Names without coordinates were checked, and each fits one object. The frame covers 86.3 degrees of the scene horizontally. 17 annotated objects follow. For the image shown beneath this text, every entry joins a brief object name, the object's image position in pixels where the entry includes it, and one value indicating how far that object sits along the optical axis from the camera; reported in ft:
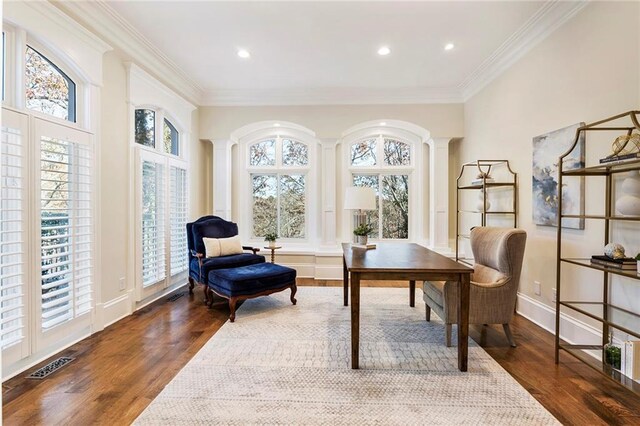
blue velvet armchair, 13.29
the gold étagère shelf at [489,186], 12.57
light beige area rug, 6.70
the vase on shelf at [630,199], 7.12
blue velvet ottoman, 11.64
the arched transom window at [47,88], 8.70
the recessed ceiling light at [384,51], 12.61
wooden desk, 8.26
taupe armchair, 9.21
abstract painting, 9.54
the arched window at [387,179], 19.06
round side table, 15.77
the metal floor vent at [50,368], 8.07
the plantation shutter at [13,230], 7.76
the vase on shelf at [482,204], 13.45
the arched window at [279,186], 19.26
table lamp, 12.33
